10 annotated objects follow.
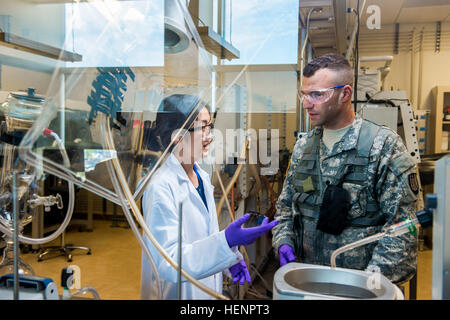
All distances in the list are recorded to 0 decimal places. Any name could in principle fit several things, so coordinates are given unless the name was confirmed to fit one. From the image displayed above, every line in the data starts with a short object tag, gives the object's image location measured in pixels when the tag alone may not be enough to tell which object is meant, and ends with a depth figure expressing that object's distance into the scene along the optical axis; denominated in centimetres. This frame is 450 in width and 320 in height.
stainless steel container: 56
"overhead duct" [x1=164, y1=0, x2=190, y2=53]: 89
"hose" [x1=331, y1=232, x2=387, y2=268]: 65
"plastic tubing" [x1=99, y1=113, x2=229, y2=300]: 66
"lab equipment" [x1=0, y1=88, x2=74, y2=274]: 71
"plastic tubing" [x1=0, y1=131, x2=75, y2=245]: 83
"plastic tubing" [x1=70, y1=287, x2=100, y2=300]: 65
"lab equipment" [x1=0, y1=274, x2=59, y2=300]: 57
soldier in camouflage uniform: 106
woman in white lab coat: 74
